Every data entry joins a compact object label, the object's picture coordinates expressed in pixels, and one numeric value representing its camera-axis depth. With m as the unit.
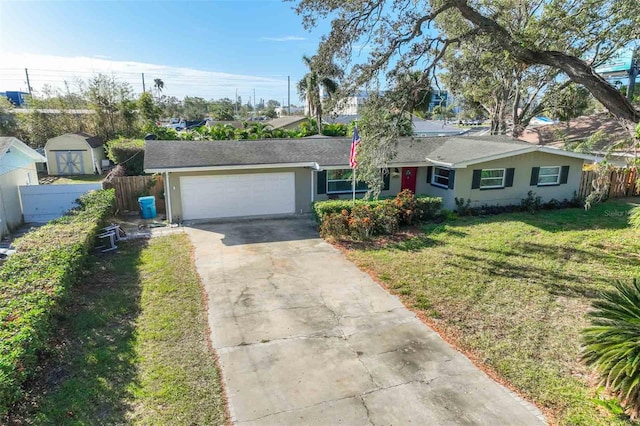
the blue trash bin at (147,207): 15.79
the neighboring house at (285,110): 122.67
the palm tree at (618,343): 5.02
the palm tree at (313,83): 10.91
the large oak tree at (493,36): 8.19
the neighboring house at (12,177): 13.45
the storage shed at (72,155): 24.92
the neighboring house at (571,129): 32.91
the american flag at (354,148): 13.06
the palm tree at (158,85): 92.80
